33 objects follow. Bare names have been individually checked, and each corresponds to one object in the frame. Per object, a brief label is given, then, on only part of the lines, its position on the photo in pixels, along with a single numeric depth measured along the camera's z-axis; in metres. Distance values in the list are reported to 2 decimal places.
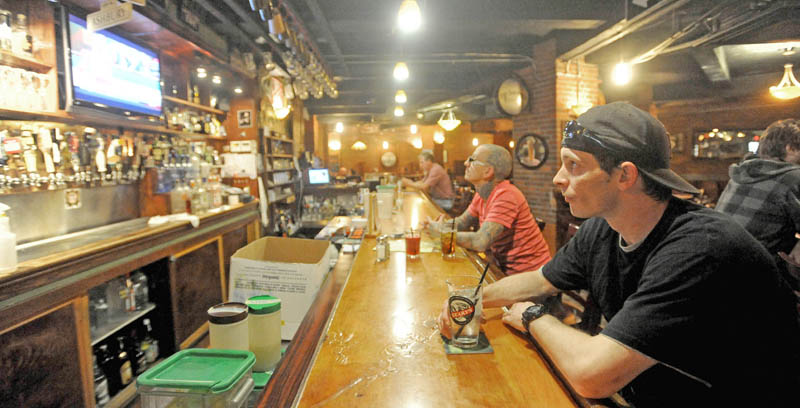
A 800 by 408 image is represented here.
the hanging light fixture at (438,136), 16.18
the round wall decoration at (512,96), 6.61
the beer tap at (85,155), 3.04
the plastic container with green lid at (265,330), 1.11
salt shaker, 1.92
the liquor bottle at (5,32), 2.34
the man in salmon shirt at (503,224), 2.39
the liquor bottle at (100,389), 2.41
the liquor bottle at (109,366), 2.59
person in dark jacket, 2.55
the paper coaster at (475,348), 1.02
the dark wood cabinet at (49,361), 1.83
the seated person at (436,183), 7.54
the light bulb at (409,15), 2.95
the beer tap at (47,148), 2.69
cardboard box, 1.46
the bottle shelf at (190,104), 4.14
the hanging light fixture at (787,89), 5.50
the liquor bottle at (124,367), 2.66
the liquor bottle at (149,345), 2.99
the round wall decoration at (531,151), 6.44
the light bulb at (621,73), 5.41
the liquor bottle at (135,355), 2.84
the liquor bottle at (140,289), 2.94
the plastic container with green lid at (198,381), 0.76
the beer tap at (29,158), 2.58
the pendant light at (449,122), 8.70
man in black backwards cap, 0.87
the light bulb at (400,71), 5.09
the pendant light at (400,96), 7.45
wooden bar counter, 0.84
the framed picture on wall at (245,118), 6.20
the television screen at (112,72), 2.82
